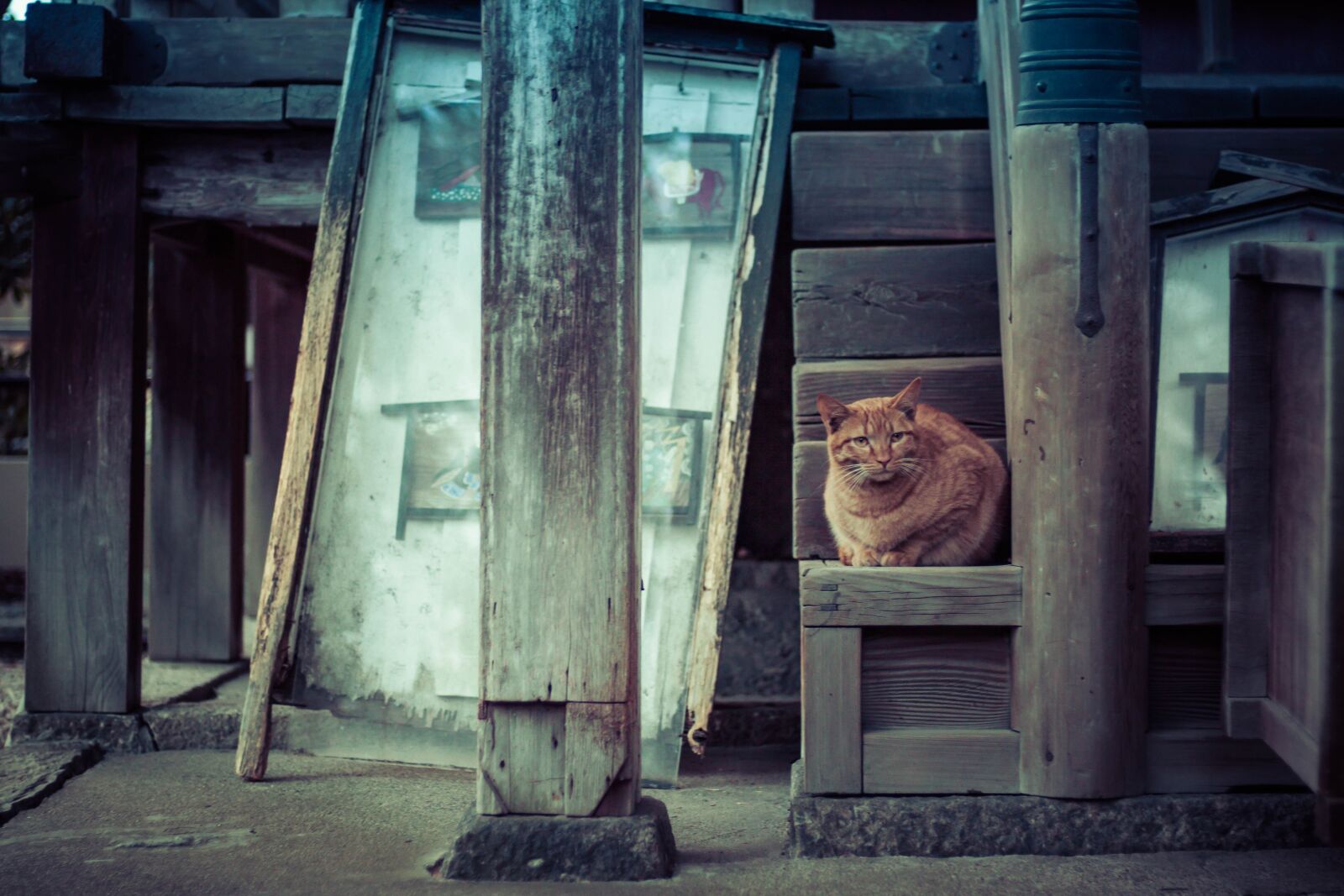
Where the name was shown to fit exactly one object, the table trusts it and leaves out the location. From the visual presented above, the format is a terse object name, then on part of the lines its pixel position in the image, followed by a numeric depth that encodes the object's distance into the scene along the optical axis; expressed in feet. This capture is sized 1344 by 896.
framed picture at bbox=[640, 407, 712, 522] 13.26
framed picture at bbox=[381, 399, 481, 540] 13.56
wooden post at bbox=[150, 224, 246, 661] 18.74
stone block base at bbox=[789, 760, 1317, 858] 9.80
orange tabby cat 10.33
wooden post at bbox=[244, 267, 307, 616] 22.45
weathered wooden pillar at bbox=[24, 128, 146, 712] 14.89
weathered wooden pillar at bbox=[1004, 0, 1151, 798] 9.64
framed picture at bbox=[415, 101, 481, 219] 13.83
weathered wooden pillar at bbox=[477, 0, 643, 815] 9.20
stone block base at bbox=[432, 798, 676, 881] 9.20
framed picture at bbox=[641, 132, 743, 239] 13.75
